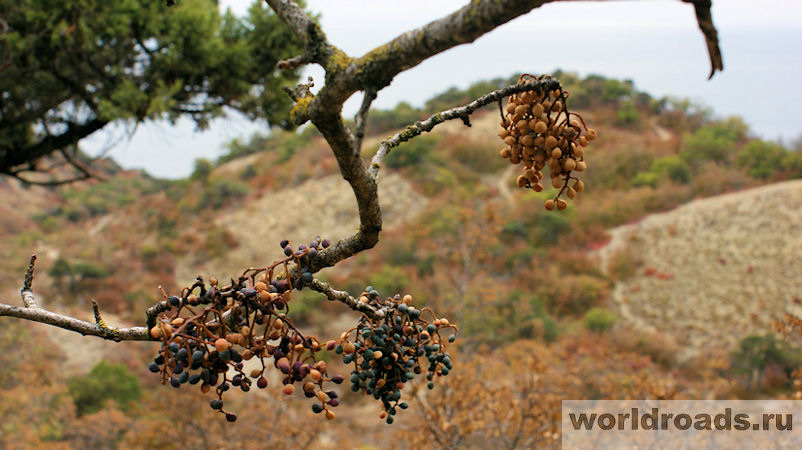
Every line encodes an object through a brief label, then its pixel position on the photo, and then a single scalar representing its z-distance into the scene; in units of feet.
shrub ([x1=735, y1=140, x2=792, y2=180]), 73.82
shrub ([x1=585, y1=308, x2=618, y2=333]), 50.03
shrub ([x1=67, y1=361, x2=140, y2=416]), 37.19
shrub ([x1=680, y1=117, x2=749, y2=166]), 79.66
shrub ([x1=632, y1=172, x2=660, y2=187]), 75.31
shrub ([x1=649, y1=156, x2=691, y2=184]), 74.84
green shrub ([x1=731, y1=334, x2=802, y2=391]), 40.40
